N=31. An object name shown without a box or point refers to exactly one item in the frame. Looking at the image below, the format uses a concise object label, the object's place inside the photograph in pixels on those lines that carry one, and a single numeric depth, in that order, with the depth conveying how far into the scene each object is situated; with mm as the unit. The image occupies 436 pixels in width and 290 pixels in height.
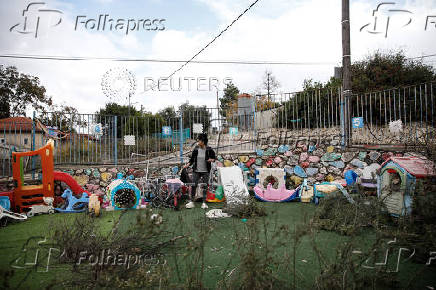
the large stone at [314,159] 8695
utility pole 8430
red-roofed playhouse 4059
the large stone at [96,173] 8609
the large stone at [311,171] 8602
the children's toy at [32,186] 6129
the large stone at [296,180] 8616
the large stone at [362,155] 8141
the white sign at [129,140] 8783
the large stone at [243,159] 9297
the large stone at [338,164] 8383
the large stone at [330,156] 8484
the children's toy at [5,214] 5023
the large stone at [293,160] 8930
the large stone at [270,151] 9234
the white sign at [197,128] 9305
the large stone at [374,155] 7914
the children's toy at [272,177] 7936
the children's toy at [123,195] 6309
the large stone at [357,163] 8109
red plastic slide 6871
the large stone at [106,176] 8641
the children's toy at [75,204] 6215
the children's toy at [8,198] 5723
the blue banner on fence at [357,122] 8094
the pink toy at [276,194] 7070
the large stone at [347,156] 8289
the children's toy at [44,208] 5973
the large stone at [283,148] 9109
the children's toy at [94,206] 5665
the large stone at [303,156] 8859
